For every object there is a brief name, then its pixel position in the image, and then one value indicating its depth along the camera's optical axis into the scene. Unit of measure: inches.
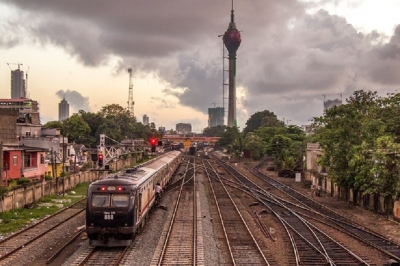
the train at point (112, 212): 713.6
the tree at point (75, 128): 3693.4
